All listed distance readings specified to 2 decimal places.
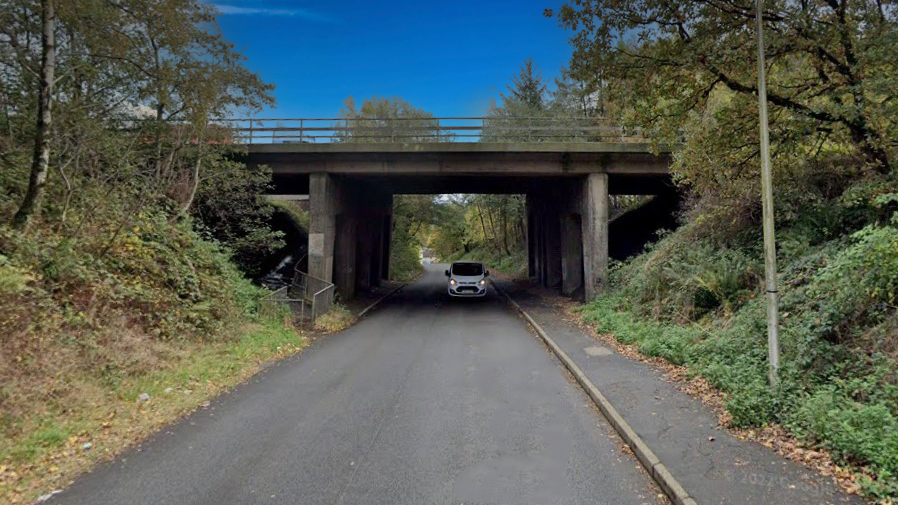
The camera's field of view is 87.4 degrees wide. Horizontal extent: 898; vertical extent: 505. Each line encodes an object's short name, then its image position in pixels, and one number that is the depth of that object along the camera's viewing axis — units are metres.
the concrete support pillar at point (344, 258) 22.14
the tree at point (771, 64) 7.85
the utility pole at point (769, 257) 6.10
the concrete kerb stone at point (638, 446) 4.15
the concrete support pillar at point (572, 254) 23.34
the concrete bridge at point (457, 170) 18.59
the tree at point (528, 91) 40.66
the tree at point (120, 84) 9.60
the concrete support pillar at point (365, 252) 26.92
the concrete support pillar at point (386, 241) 33.41
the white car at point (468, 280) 22.70
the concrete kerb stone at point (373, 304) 18.81
